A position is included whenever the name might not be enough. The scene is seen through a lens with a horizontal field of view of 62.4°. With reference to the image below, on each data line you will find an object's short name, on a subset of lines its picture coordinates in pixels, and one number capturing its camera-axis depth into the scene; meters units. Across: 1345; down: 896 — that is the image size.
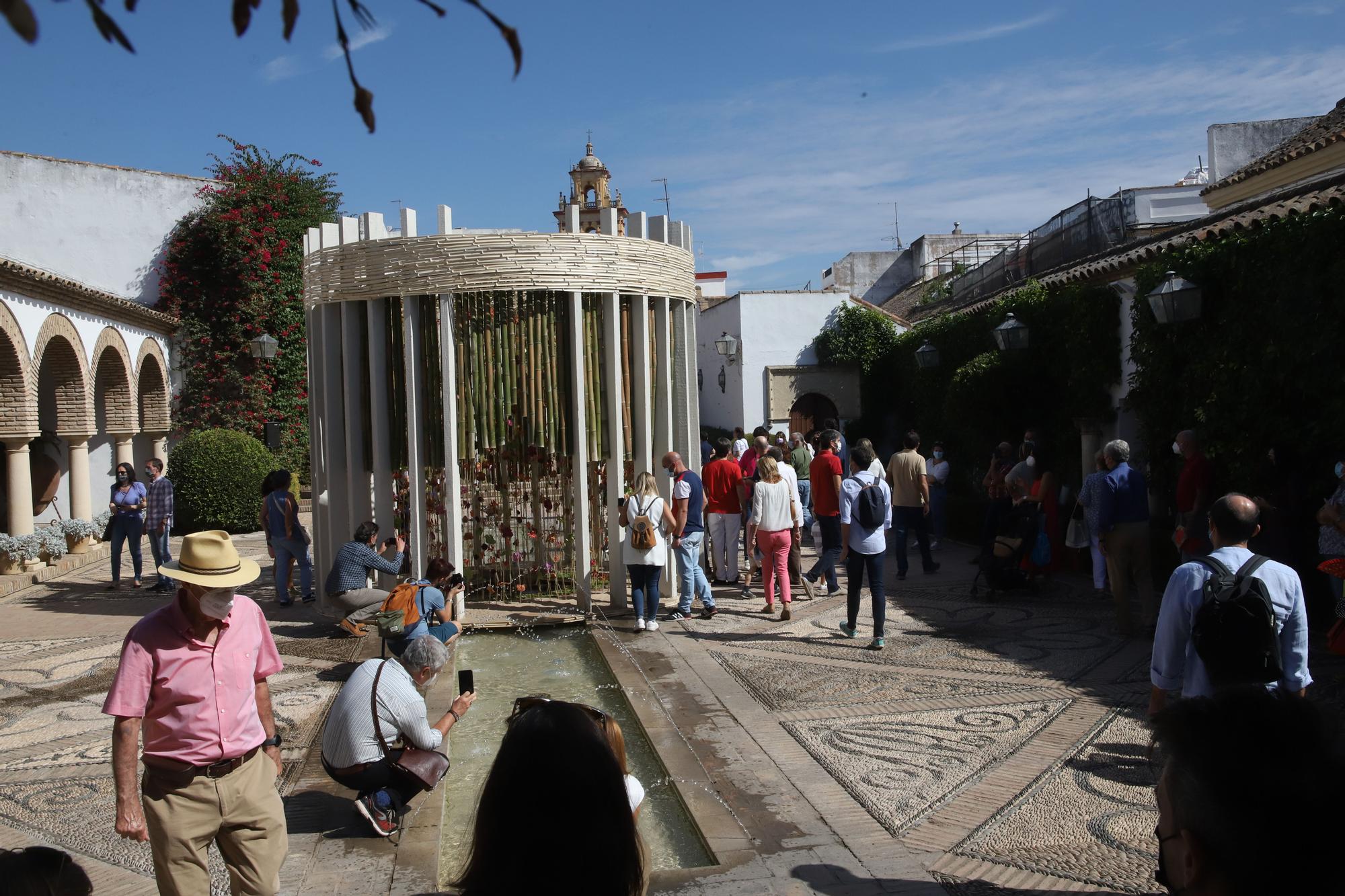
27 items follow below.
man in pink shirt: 3.73
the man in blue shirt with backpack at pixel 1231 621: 4.40
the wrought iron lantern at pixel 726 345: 24.69
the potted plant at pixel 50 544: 15.43
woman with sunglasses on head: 2.05
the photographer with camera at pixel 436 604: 7.75
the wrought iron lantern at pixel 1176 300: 10.57
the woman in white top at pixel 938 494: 14.91
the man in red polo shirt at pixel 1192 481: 8.83
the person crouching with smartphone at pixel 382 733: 5.29
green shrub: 20.05
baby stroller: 10.92
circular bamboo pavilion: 10.25
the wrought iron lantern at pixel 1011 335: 14.91
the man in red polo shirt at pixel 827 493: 11.66
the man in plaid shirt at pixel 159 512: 12.88
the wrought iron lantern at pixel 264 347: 20.97
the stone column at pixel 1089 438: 13.78
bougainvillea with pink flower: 24.38
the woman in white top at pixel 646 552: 9.77
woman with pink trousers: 10.23
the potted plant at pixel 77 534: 16.97
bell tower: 51.81
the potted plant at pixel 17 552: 14.34
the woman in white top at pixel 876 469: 9.56
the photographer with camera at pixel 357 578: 9.55
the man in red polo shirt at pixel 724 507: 11.59
